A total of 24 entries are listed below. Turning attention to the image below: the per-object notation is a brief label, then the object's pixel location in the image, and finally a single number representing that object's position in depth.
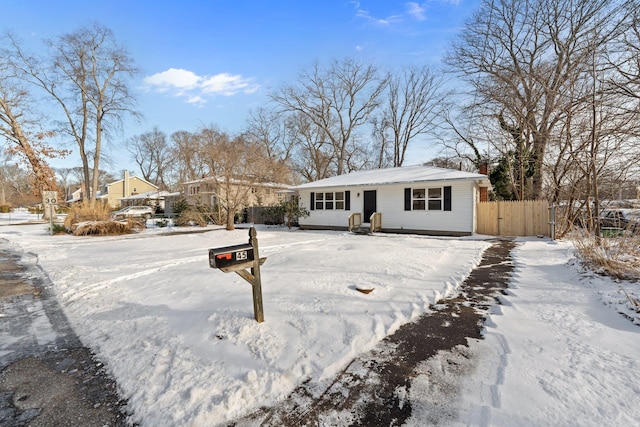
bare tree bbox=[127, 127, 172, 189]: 44.66
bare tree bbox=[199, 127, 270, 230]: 13.79
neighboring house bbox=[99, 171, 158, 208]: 42.62
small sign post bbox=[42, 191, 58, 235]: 13.70
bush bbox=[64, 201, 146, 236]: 13.37
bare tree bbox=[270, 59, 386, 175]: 28.06
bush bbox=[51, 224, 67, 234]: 14.02
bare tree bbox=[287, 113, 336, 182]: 30.59
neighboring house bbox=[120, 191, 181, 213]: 32.59
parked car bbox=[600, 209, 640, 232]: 4.98
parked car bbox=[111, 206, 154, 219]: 28.25
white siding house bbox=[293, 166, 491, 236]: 12.52
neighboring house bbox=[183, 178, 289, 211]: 14.51
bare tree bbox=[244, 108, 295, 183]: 31.20
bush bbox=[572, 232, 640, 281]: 4.57
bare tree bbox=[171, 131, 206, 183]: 14.90
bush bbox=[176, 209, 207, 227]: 18.30
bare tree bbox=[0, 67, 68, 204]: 18.00
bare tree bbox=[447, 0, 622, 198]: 14.25
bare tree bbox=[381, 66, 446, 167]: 27.91
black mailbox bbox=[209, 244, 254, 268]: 2.73
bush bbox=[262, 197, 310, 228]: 16.67
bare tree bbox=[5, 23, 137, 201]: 21.27
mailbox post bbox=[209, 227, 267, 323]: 2.77
